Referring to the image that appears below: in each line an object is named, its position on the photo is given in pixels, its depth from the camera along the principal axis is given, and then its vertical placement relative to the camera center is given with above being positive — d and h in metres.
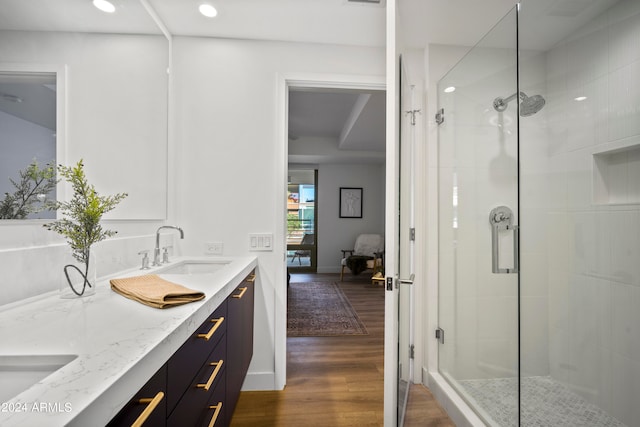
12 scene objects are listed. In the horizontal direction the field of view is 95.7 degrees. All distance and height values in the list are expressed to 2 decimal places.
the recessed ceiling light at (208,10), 1.72 +1.24
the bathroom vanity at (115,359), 0.45 -0.30
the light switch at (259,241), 2.02 -0.18
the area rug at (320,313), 3.06 -1.23
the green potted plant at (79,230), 1.05 -0.06
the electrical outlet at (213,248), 2.00 -0.23
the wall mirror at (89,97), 0.95 +0.51
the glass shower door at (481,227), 1.74 -0.07
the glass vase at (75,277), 1.05 -0.23
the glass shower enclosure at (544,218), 1.43 -0.01
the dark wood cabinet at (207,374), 0.67 -0.51
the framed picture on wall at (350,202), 6.73 +0.30
